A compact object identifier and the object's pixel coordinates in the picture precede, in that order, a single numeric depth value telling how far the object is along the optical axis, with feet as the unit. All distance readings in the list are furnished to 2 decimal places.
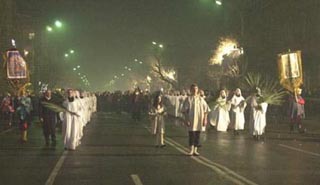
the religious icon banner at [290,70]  115.14
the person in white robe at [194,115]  62.23
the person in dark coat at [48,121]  73.72
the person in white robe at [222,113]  101.04
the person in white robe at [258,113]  86.22
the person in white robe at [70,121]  69.47
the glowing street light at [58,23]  180.93
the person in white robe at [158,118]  72.57
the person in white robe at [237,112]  97.14
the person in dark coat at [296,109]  100.07
